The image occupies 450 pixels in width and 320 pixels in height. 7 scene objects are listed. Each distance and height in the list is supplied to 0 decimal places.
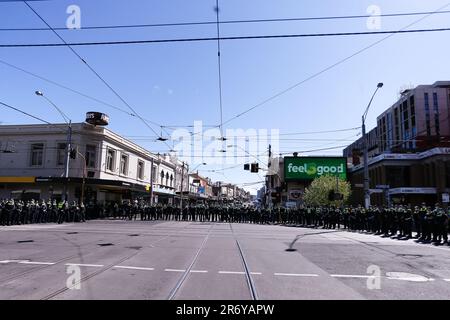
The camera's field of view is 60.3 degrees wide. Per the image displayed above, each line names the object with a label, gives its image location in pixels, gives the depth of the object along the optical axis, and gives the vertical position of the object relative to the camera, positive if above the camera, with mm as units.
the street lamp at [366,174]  26991 +2407
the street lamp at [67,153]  32634 +4380
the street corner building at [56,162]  37219 +4168
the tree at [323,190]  44938 +2047
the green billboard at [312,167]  56094 +5801
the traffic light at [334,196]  29612 +891
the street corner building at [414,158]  42812 +5932
